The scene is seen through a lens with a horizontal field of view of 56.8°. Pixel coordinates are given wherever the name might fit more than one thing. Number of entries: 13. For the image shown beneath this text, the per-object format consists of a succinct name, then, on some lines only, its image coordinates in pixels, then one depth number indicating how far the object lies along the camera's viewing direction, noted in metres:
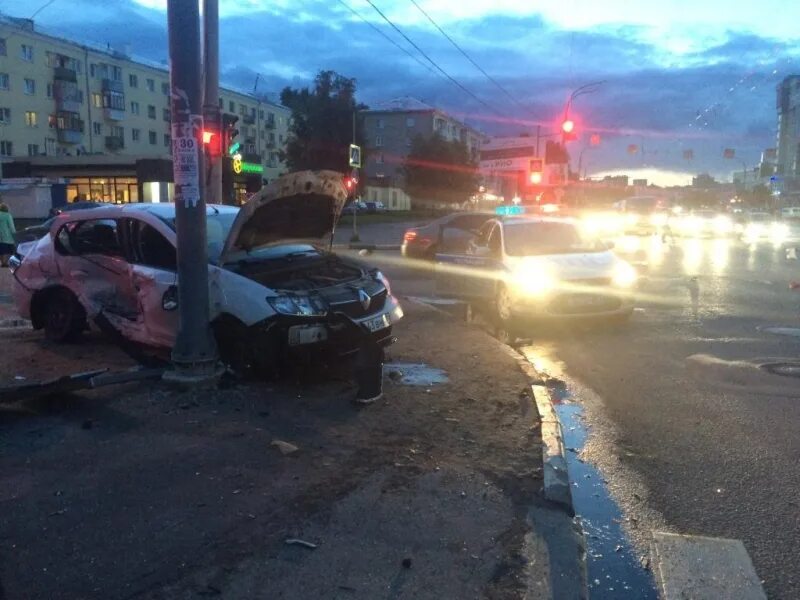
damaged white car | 6.64
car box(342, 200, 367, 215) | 72.84
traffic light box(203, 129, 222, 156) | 10.94
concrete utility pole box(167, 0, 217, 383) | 6.35
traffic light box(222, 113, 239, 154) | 12.62
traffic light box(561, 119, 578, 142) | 26.45
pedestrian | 17.70
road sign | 24.03
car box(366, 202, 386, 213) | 75.47
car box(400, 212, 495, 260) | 19.22
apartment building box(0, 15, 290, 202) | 52.38
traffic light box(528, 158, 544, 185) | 32.66
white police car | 9.94
